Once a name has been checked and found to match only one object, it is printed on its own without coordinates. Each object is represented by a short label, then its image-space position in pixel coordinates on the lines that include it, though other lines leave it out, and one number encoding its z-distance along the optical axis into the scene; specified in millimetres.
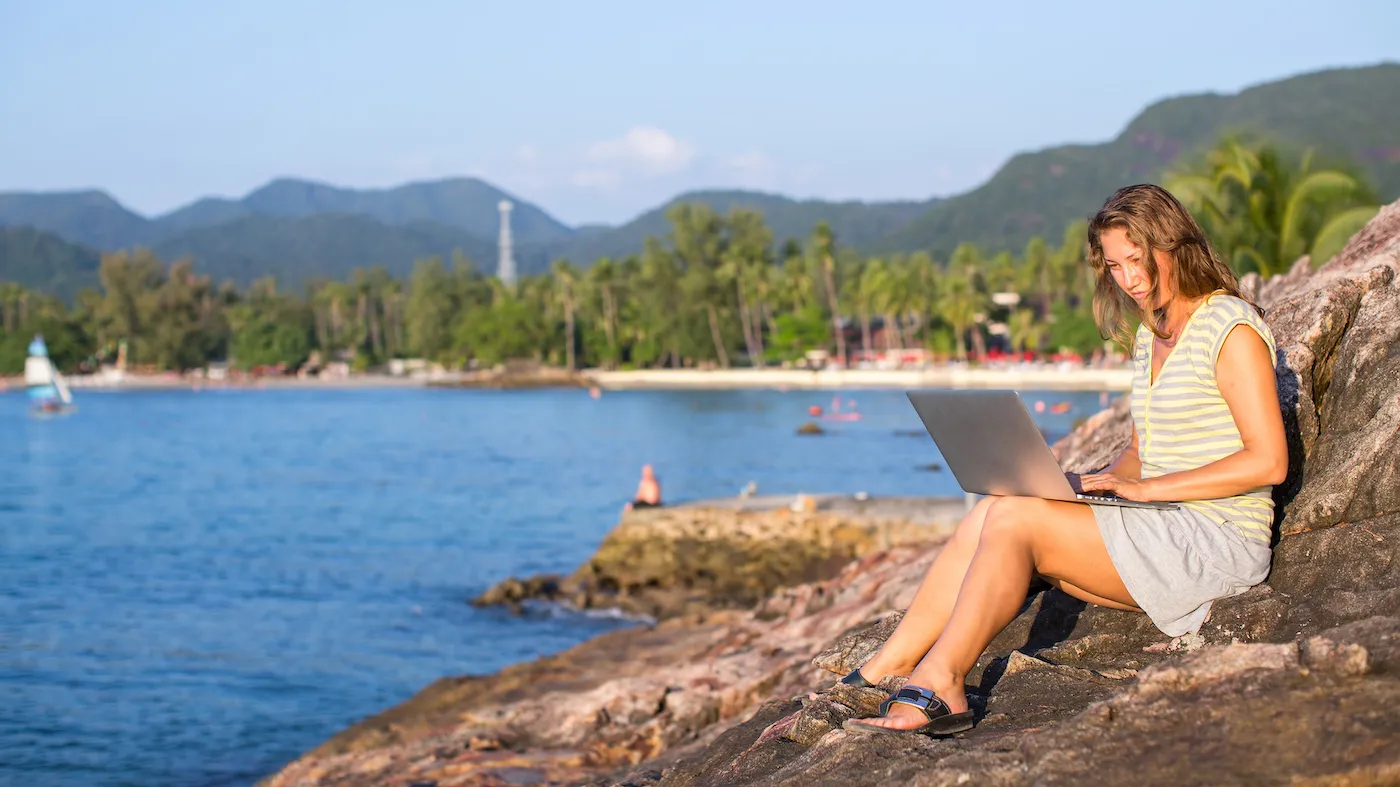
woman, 3953
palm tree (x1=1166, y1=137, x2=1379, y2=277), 26422
